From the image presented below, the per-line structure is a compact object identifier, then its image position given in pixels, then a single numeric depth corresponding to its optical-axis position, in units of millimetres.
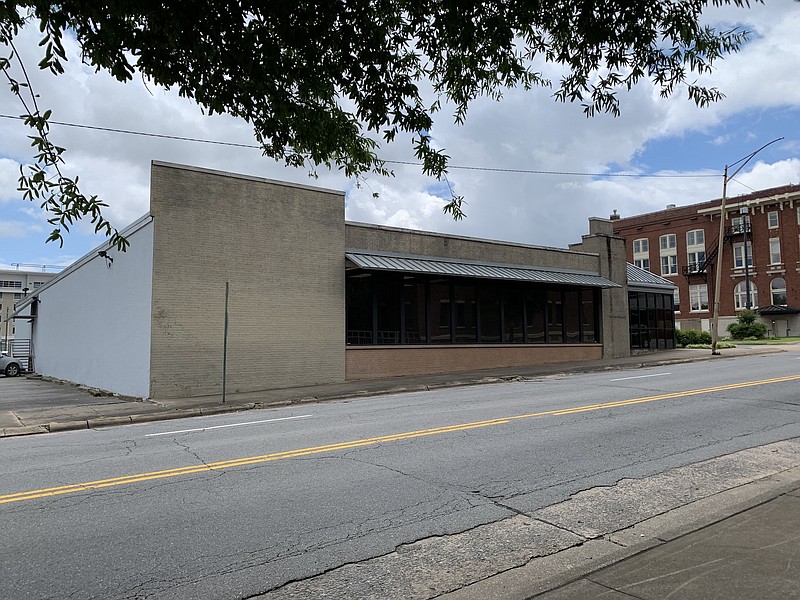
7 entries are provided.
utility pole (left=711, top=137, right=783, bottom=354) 28808
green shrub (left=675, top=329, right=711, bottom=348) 38672
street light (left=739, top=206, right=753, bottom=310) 56312
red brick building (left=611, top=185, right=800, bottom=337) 54438
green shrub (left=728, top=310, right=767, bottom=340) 49878
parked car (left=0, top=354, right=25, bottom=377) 33562
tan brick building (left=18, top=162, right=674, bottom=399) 16938
